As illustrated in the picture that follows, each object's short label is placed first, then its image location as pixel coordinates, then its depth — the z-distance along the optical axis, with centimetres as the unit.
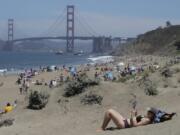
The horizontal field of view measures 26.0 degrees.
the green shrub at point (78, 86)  1003
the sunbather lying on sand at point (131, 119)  698
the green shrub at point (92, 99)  949
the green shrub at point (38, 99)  972
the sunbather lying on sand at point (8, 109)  1077
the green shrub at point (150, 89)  1001
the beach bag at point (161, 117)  696
